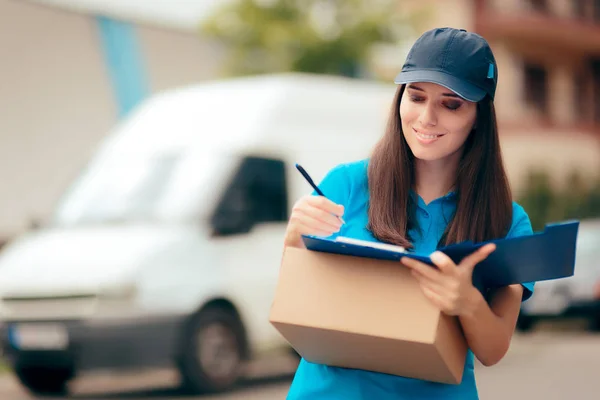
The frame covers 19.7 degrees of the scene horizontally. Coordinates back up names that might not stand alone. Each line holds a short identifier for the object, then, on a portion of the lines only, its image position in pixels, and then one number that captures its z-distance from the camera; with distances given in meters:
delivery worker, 3.98
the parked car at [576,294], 23.61
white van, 13.72
